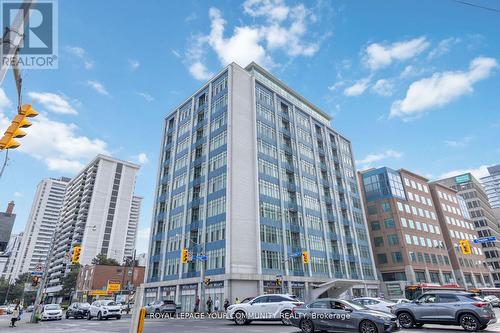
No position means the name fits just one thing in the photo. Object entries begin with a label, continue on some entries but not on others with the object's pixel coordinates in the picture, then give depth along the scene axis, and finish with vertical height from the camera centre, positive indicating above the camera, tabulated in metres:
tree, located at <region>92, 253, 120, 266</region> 86.11 +11.55
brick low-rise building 73.88 +5.99
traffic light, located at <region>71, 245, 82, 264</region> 24.48 +3.89
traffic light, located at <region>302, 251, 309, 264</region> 32.78 +4.27
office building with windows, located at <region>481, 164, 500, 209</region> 169.00 +57.85
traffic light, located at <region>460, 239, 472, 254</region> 31.81 +4.86
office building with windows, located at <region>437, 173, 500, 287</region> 93.12 +25.99
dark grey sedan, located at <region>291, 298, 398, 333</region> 11.77 -0.69
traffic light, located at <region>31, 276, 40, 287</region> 25.25 +1.95
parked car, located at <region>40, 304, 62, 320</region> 29.28 -0.60
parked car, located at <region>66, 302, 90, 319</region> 30.75 -0.43
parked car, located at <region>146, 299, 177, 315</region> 31.34 -0.33
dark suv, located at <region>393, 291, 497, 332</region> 13.24 -0.58
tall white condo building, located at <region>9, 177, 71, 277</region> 154.50 +39.94
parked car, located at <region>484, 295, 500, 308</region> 40.27 -0.66
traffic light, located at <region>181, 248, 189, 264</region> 31.27 +4.55
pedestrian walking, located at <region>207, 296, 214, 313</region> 32.84 -0.35
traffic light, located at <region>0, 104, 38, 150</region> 6.33 +3.44
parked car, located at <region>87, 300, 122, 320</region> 26.95 -0.41
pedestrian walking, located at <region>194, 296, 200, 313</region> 34.62 -0.34
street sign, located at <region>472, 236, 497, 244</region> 30.62 +5.26
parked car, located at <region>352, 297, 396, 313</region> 19.18 -0.25
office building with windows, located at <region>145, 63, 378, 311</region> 40.72 +15.03
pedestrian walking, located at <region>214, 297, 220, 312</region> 34.56 -0.27
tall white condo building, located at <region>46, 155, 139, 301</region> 112.12 +33.07
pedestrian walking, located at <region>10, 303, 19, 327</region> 21.39 -0.59
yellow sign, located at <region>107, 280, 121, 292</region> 69.39 +3.92
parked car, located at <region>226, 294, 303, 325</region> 18.42 -0.41
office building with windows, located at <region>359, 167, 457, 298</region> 60.52 +13.24
